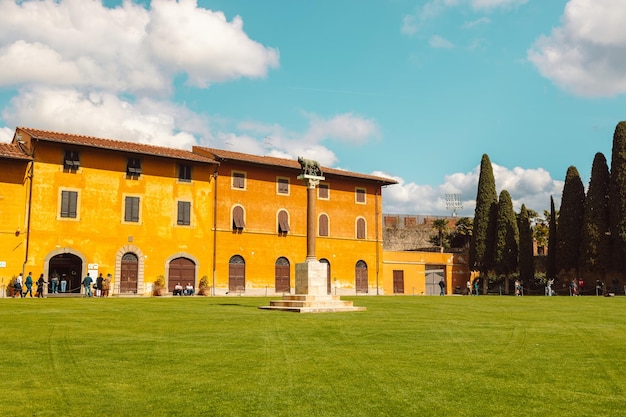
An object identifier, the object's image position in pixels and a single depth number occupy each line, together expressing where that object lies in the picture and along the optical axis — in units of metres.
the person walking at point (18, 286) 29.95
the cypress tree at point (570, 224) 45.06
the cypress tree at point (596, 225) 42.62
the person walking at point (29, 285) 29.15
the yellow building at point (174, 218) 32.56
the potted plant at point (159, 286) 35.47
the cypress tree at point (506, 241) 48.81
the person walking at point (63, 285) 32.99
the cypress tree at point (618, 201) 41.22
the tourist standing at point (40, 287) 30.43
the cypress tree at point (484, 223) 49.94
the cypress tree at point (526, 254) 47.62
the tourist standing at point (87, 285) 30.75
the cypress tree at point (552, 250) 47.66
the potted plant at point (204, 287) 36.66
